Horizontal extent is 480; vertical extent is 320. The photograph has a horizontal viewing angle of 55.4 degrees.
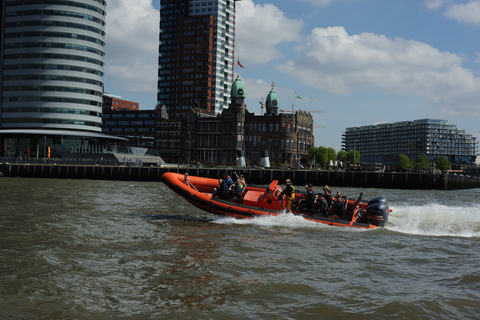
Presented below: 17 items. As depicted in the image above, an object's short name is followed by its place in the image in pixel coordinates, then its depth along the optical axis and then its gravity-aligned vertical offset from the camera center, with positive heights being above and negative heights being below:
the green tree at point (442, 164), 191.40 +3.93
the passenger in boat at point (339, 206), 19.91 -1.59
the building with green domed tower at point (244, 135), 135.12 +9.75
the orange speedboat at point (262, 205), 19.45 -1.67
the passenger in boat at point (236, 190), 22.09 -1.13
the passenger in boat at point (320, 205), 19.98 -1.59
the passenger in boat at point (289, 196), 20.62 -1.26
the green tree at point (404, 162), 189.34 +4.21
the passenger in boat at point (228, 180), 22.53 -0.68
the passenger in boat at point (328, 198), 20.16 -1.26
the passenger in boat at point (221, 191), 22.38 -1.22
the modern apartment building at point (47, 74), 107.62 +20.65
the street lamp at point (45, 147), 100.40 +2.94
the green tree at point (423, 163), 189.00 +4.06
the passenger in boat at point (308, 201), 20.51 -1.44
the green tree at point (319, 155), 139.75 +4.41
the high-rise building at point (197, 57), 174.50 +42.37
